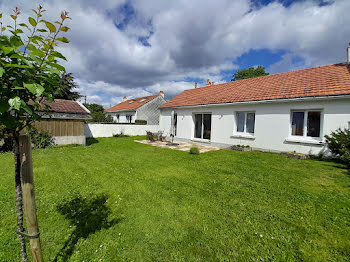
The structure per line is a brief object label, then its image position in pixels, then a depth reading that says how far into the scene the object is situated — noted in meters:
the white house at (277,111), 8.06
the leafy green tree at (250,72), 39.19
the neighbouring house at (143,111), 27.06
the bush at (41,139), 10.70
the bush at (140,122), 24.67
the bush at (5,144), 10.11
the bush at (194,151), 9.25
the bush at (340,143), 6.74
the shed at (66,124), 11.70
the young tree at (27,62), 1.30
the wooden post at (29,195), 1.69
